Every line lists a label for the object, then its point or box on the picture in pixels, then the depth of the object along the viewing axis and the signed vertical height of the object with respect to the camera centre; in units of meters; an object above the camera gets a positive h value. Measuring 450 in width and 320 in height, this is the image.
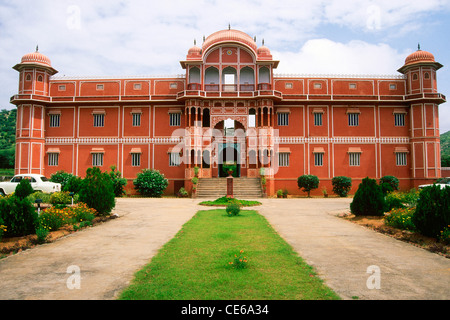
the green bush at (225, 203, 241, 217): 12.02 -1.21
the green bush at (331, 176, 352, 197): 24.28 -0.60
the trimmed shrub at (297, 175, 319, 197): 24.00 -0.36
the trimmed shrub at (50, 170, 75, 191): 21.75 +0.02
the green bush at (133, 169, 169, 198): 23.70 -0.38
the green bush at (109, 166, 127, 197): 23.58 -0.47
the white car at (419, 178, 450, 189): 20.32 -0.28
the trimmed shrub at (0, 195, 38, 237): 7.89 -0.92
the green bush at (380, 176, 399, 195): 24.44 -0.24
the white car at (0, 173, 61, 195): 17.88 -0.35
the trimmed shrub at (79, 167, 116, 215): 11.66 -0.54
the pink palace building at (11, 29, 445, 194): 25.70 +4.76
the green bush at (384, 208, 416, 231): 9.00 -1.25
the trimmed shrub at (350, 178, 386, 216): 11.52 -0.83
